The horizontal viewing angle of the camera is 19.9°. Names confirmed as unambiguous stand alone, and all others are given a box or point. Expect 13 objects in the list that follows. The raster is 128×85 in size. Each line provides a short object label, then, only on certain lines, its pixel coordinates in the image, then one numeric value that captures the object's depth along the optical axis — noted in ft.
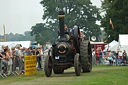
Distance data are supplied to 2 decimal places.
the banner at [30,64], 65.77
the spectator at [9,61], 67.36
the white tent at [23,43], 135.08
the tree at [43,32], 273.25
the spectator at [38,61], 83.46
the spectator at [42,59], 85.13
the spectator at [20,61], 72.55
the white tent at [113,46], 132.32
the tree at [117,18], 163.02
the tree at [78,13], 270.67
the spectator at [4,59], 65.46
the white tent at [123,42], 120.78
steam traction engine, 59.47
